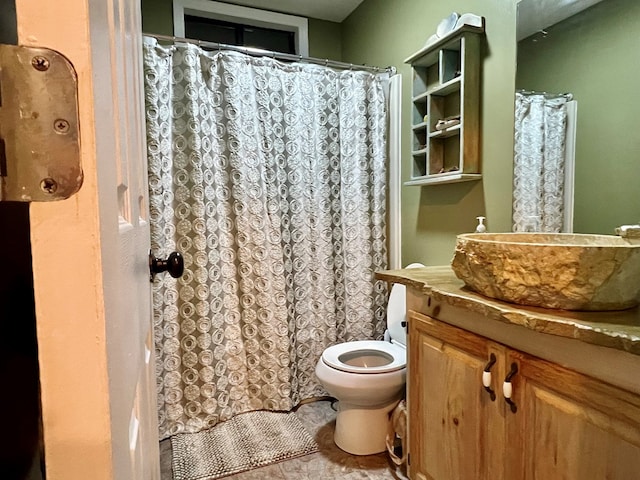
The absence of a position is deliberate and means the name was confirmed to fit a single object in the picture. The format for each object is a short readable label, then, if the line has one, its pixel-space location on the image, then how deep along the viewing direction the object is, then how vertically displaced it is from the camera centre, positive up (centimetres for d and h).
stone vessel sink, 85 -14
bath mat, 175 -110
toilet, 172 -75
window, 245 +129
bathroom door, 26 -4
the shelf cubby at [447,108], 167 +49
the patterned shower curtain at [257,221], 194 -2
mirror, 118 +39
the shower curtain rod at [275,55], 189 +86
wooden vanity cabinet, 79 -50
